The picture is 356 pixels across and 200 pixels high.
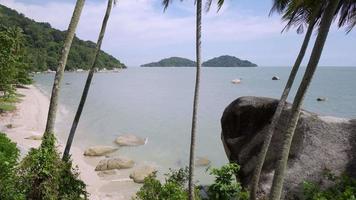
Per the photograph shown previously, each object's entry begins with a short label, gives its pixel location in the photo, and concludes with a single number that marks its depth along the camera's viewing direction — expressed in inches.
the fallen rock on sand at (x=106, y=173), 901.9
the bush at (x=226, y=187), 473.7
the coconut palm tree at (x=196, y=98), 425.4
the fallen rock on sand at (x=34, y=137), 1100.5
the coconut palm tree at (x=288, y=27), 400.3
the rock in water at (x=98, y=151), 1089.4
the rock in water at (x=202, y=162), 1048.8
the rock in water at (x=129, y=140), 1274.6
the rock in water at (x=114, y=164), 936.9
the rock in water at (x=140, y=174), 853.2
